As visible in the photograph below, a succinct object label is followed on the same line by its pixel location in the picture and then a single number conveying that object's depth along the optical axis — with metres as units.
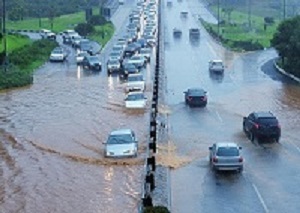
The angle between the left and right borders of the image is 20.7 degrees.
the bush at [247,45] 80.56
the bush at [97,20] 100.19
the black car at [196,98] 44.59
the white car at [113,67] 61.91
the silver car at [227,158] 28.22
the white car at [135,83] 51.28
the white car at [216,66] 60.77
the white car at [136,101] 44.75
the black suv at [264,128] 33.78
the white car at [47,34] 85.12
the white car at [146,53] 67.38
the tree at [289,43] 58.06
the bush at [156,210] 19.09
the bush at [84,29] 93.50
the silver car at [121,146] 31.94
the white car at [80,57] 67.57
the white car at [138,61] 62.25
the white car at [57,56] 69.12
